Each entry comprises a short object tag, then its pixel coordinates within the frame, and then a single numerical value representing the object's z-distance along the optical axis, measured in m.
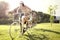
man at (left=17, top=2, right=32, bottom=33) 5.00
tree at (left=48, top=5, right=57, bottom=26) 5.13
